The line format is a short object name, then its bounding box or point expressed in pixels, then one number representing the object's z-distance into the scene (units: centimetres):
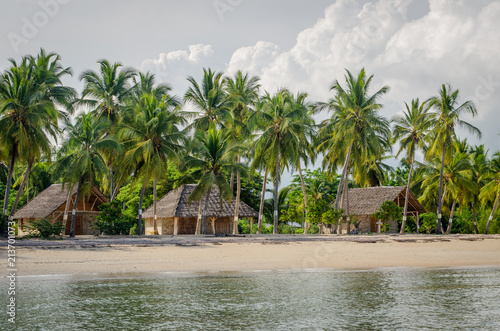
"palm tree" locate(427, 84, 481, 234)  3516
